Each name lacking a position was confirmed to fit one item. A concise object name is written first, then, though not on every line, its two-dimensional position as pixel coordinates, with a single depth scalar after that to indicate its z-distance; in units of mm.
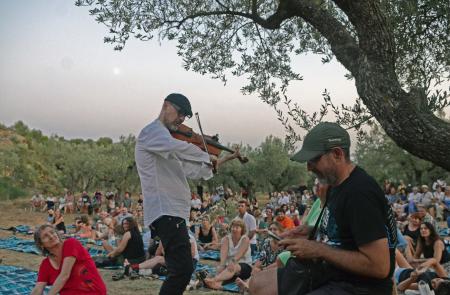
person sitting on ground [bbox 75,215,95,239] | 16031
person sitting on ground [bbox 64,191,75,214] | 31766
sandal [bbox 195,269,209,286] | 8737
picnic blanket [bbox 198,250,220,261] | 12220
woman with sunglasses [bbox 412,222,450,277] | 7777
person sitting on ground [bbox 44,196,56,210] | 30112
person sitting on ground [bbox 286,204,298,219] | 17534
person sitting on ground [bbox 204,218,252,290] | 8875
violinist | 3855
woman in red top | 4551
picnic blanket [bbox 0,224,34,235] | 18634
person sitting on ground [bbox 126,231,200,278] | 9531
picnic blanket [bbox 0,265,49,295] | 8219
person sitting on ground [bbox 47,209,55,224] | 19397
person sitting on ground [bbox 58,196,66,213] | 31219
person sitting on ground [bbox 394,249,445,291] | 7254
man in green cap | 2479
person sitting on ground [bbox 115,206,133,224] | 16322
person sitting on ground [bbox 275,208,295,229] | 10448
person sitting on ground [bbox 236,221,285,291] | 7953
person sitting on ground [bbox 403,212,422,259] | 9079
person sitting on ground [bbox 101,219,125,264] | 11928
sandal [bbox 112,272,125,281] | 9340
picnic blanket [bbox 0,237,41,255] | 13727
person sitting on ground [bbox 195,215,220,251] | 13289
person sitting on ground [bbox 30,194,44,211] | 32556
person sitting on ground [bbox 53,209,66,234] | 17391
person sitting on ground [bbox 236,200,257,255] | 11367
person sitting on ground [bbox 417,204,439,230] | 9516
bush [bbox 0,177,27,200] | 37781
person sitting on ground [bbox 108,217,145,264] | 10398
